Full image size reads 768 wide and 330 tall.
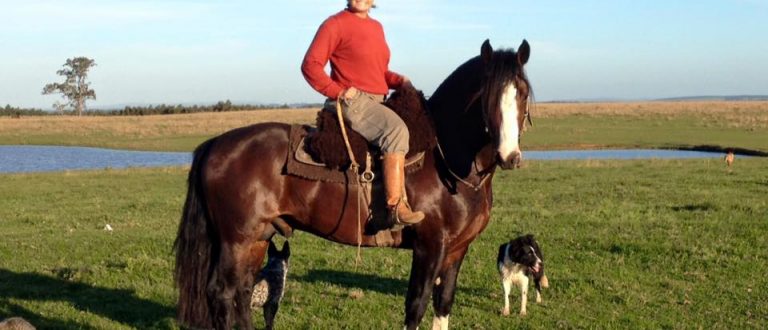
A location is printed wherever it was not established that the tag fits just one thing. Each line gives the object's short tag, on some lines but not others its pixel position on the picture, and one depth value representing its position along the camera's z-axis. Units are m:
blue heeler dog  7.44
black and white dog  8.66
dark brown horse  6.00
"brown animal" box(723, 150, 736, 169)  26.29
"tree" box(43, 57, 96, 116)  102.81
